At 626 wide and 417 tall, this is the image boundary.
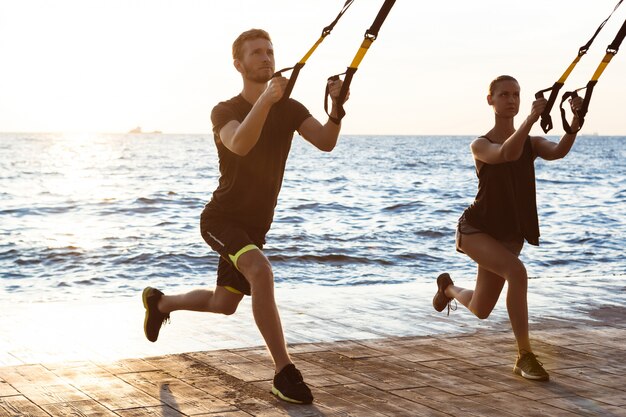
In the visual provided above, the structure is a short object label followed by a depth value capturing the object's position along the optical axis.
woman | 5.87
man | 5.28
